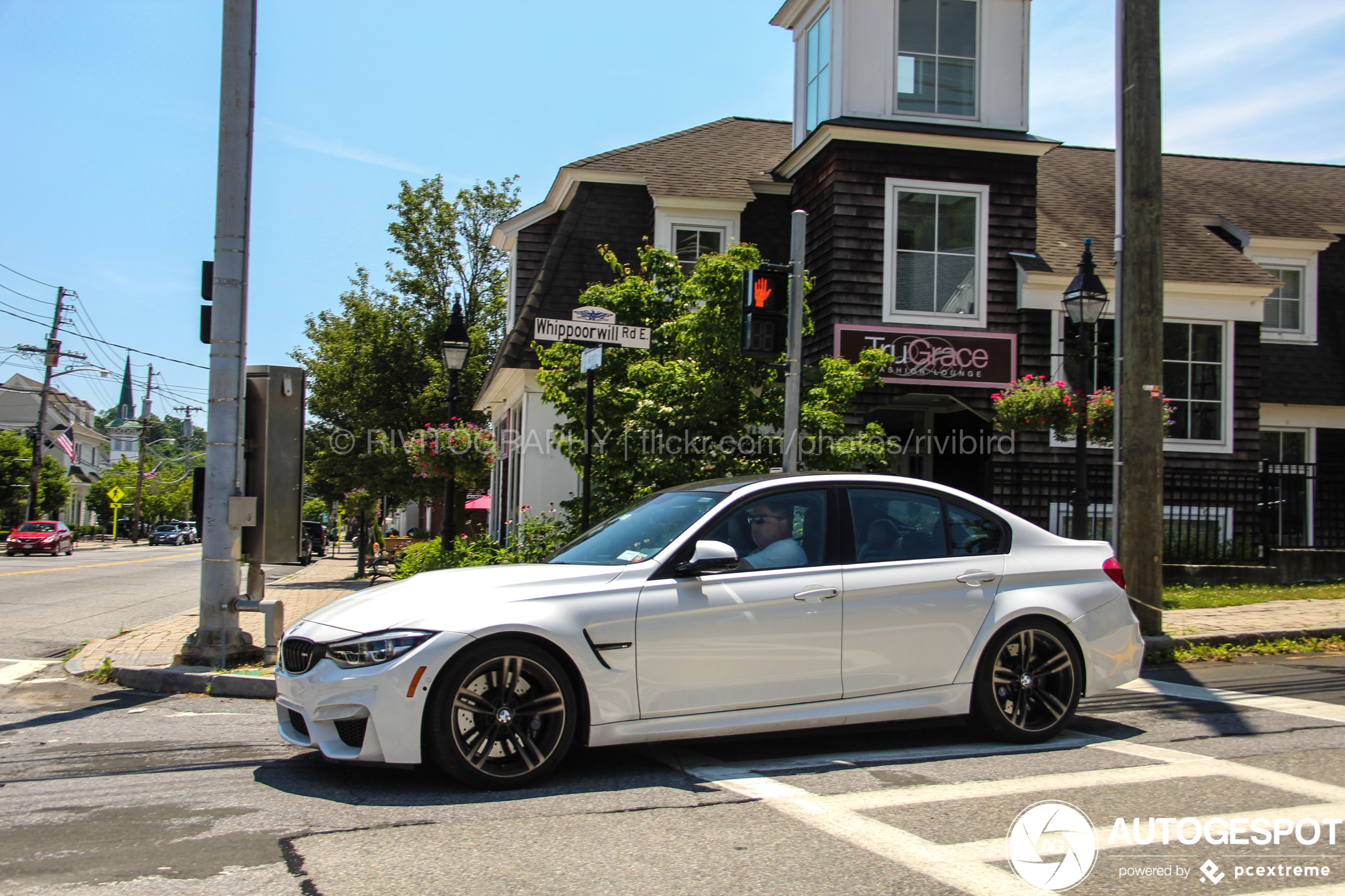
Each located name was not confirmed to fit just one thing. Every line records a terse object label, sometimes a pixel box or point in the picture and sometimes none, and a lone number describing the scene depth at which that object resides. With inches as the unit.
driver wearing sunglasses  212.5
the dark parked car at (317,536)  2014.0
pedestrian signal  365.7
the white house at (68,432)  3385.6
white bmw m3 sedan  184.5
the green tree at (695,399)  441.4
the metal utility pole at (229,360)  334.6
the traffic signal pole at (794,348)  359.3
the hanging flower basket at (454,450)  645.9
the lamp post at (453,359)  654.5
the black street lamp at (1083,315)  473.4
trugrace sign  602.2
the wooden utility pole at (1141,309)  380.5
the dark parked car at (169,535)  2800.2
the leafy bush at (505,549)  502.6
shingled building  613.3
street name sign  344.2
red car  1689.2
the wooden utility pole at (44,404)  2096.5
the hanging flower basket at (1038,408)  500.7
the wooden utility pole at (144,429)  3009.4
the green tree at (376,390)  1224.8
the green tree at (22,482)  2251.5
